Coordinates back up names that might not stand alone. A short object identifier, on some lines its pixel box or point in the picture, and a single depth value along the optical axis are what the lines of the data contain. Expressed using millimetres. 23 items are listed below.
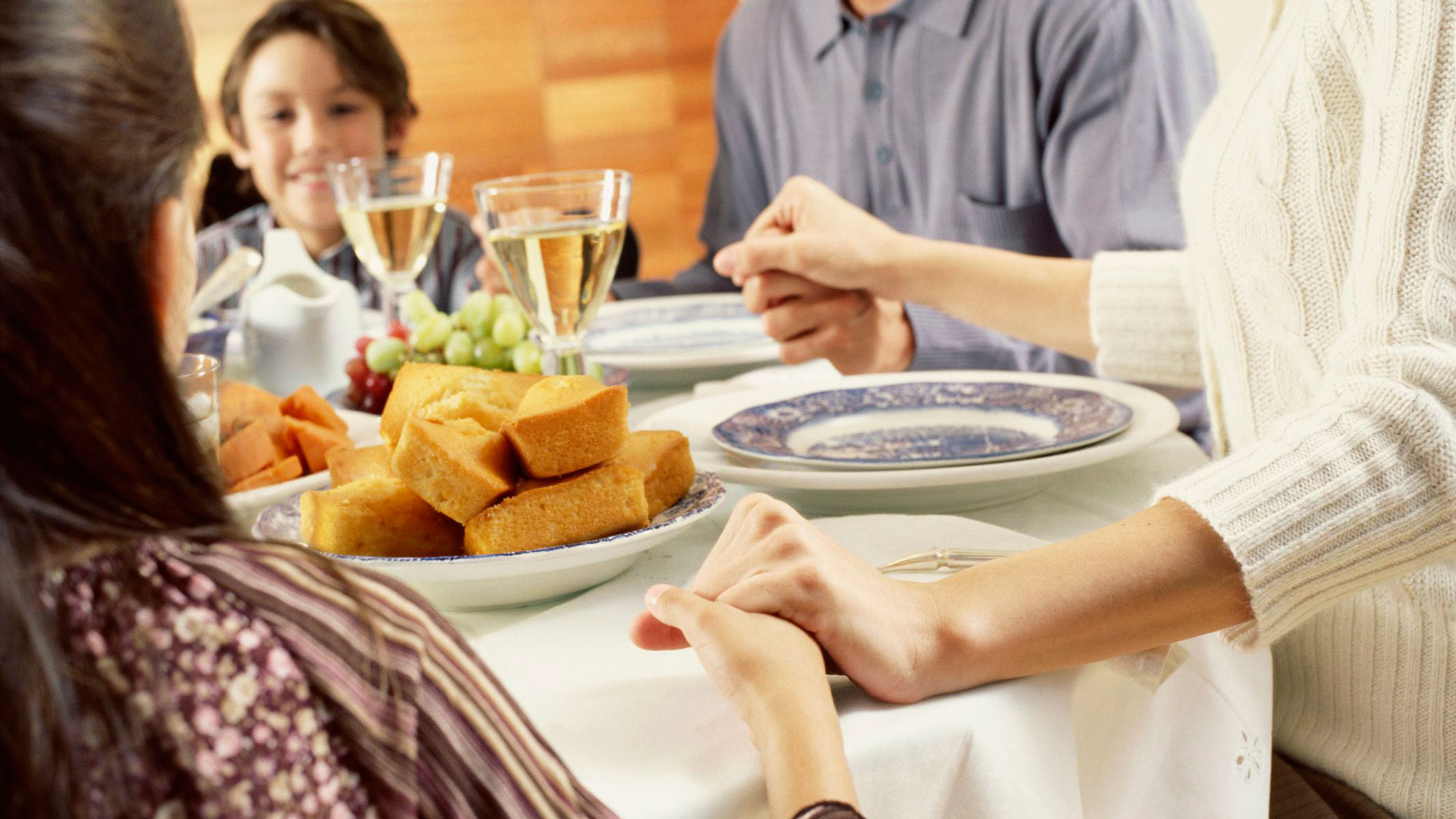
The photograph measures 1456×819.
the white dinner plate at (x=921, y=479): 864
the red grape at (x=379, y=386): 1230
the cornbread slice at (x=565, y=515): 707
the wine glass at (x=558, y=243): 1024
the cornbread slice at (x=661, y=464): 787
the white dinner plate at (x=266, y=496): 868
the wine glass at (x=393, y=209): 1502
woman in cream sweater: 677
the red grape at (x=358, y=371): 1251
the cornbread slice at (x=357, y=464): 792
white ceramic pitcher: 1408
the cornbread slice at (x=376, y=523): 716
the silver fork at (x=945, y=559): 760
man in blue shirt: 1760
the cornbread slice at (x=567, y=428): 727
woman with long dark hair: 393
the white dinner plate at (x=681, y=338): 1354
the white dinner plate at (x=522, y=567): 691
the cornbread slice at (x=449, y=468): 694
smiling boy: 2617
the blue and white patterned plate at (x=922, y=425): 916
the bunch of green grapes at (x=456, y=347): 1231
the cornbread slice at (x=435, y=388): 800
